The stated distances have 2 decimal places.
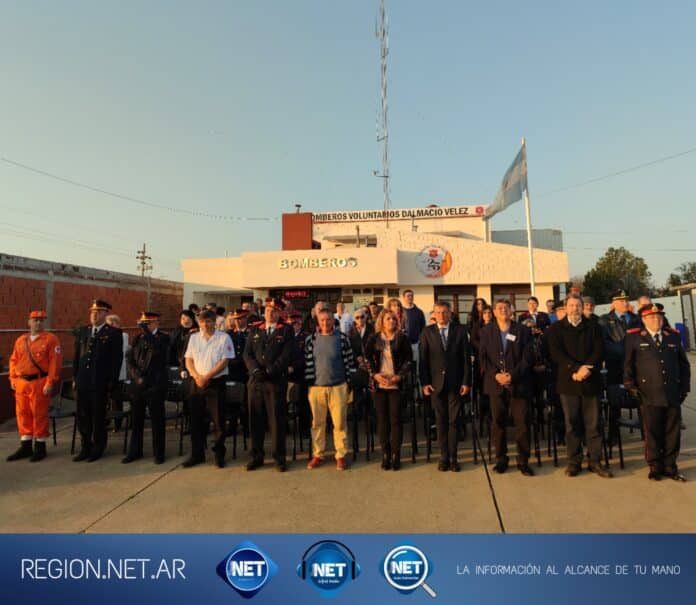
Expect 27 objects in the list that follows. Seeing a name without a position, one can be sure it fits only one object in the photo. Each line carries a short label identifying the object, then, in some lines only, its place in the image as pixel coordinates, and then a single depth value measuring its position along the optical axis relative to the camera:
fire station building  19.44
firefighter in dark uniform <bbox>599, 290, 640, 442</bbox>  4.74
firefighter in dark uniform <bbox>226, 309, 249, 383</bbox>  5.81
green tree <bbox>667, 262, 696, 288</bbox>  46.69
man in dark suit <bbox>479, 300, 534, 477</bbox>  4.30
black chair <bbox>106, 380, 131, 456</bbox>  5.30
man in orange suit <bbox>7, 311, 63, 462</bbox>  5.18
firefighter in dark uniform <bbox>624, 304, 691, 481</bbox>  4.10
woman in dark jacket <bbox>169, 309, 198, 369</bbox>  6.32
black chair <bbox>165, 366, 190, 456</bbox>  5.25
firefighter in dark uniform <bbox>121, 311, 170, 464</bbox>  4.93
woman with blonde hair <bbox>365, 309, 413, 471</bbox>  4.49
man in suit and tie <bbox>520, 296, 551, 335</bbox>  6.13
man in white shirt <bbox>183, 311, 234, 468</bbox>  4.79
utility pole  49.41
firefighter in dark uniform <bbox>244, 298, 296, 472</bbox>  4.59
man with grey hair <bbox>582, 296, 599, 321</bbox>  5.33
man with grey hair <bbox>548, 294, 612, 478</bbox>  4.22
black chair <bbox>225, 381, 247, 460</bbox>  5.24
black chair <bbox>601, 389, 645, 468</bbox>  4.58
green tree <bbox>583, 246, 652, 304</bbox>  35.22
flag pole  12.63
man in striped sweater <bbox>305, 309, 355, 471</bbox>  4.56
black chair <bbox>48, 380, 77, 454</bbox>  5.35
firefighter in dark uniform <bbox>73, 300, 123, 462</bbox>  5.16
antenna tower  19.34
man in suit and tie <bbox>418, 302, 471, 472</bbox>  4.46
